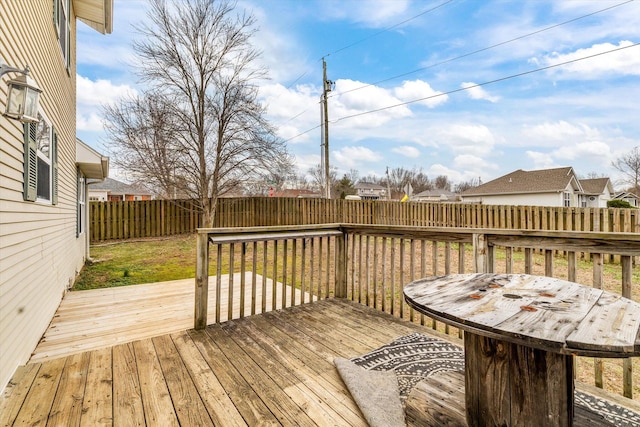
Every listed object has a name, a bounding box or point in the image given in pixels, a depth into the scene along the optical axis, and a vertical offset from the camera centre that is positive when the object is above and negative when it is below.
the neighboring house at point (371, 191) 48.01 +3.84
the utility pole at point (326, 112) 14.00 +4.82
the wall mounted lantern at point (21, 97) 1.88 +0.77
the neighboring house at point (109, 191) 25.44 +2.18
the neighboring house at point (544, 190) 18.16 +1.56
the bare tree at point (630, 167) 25.77 +4.00
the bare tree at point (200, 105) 10.95 +4.18
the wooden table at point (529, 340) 1.04 -0.44
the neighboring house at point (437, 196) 39.75 +2.46
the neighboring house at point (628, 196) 24.62 +1.37
